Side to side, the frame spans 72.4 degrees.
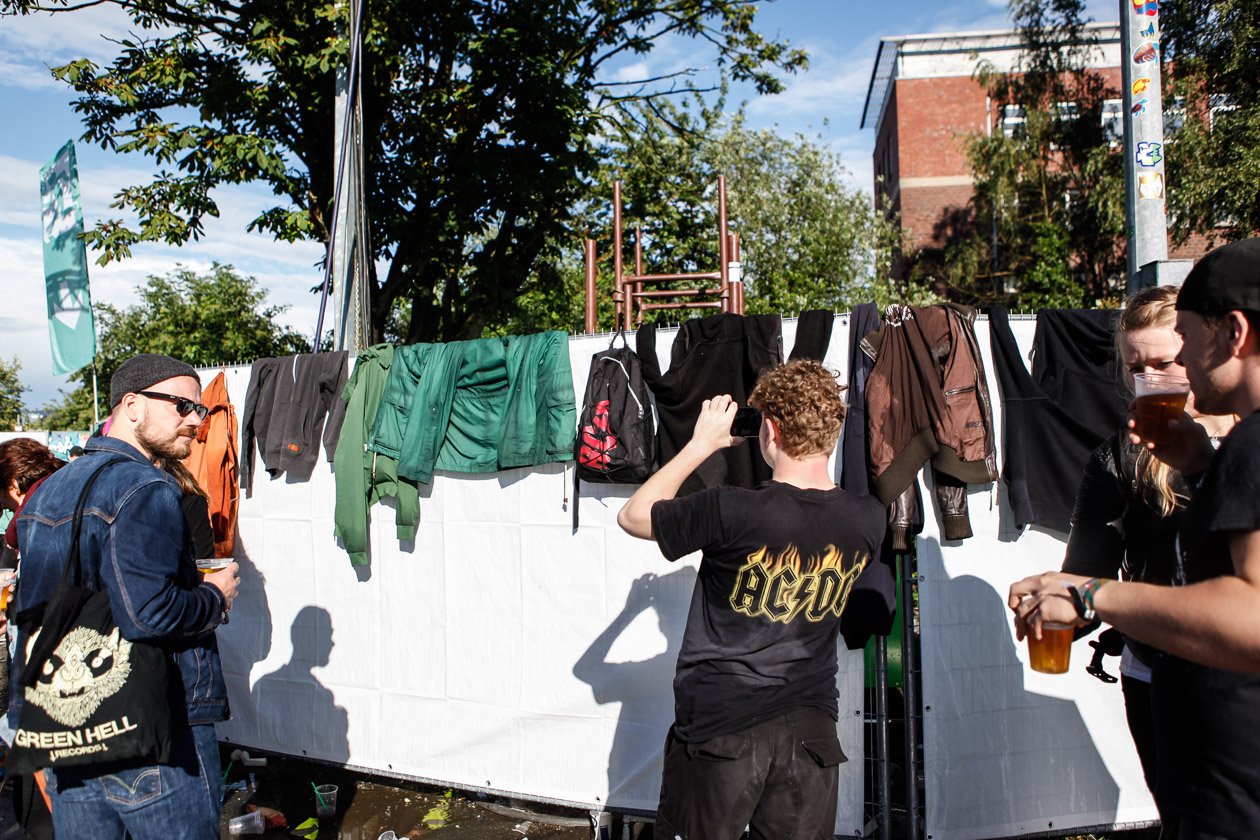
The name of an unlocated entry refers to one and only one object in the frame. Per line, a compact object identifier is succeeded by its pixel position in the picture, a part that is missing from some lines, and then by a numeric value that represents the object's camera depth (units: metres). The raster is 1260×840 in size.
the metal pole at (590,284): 6.36
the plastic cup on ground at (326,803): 4.61
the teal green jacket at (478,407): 4.39
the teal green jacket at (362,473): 4.73
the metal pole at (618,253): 6.66
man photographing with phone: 2.44
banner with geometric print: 8.75
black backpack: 4.14
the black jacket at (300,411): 5.01
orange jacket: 5.16
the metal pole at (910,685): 3.74
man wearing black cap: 1.41
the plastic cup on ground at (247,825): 4.41
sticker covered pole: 4.59
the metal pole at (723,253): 6.40
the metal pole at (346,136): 6.50
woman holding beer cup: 2.31
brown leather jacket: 3.68
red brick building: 30.31
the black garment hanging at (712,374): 3.96
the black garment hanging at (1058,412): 3.74
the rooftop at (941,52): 30.59
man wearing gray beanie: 2.37
